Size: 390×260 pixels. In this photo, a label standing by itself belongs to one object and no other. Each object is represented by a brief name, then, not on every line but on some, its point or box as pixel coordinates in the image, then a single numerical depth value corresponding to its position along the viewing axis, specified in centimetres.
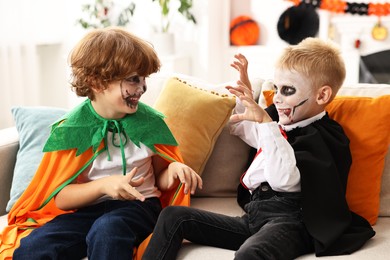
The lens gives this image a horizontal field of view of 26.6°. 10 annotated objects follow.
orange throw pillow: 194
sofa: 202
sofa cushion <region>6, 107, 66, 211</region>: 208
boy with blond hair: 180
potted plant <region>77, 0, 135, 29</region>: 377
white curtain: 323
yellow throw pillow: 207
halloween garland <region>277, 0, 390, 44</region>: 367
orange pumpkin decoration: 405
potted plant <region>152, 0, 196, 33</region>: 372
